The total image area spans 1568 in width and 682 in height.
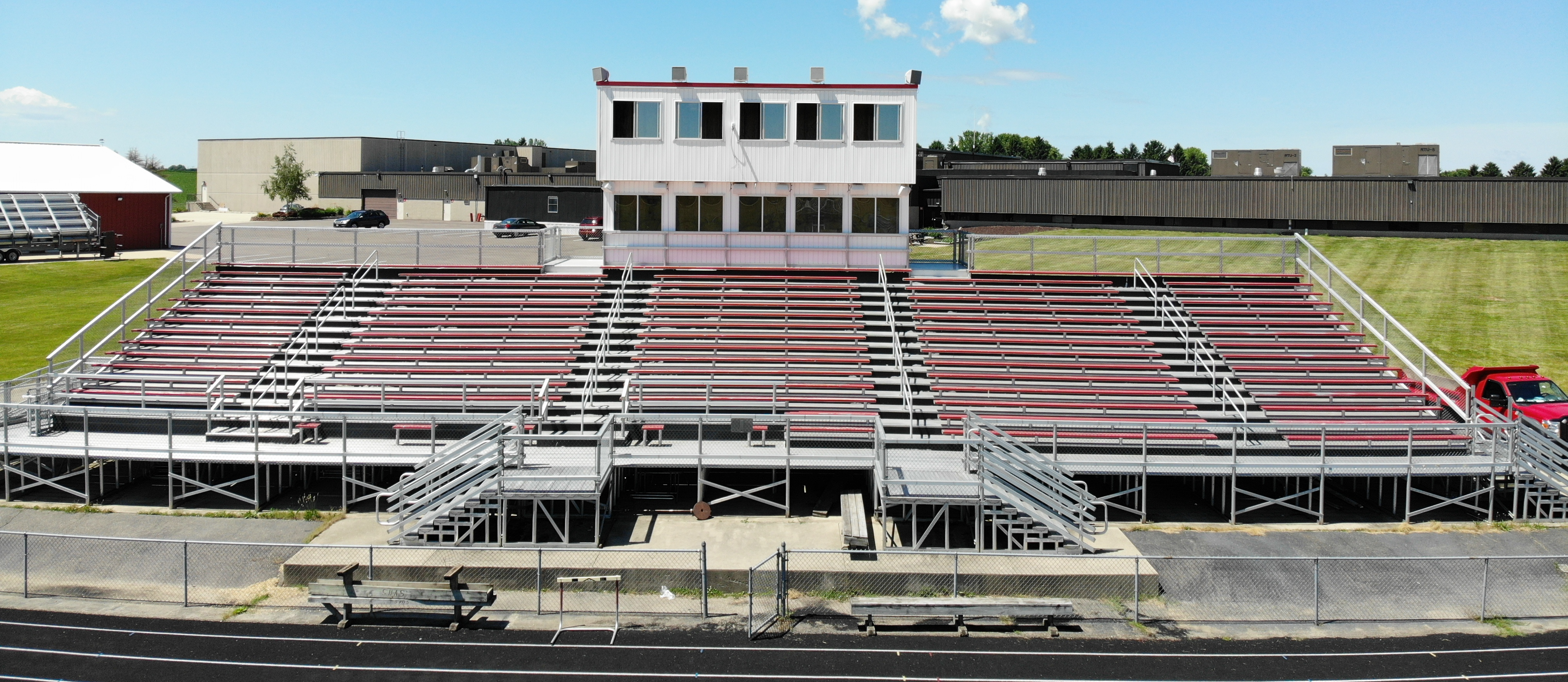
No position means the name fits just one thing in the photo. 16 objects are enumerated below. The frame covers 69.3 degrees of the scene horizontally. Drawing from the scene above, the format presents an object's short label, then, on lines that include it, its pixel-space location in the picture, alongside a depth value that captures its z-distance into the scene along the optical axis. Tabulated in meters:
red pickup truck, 23.44
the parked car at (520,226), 54.97
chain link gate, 14.94
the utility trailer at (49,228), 48.56
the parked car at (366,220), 57.56
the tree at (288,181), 84.50
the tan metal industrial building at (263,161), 92.06
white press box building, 27.08
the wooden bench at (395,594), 14.98
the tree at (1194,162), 162.00
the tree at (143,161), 161.38
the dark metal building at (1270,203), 46.19
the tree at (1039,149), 177.88
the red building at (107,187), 53.62
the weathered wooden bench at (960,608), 14.77
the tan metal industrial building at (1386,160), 57.97
